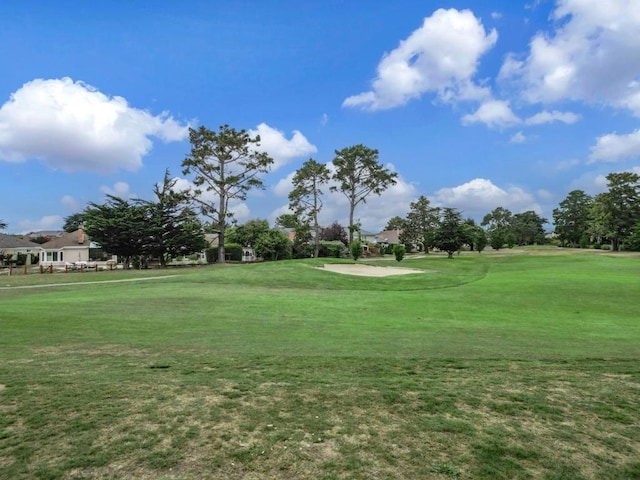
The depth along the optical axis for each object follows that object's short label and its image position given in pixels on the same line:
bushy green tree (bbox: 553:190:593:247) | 97.69
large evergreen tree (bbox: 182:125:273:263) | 50.28
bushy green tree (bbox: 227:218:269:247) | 66.81
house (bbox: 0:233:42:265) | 57.90
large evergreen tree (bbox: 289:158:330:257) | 61.78
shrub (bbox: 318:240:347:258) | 72.00
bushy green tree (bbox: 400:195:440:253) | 99.94
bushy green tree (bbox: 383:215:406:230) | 105.72
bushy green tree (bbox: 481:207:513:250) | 126.31
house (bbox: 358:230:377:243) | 130.27
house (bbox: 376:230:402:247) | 118.75
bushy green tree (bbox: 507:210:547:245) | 120.56
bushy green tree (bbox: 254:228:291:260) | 61.34
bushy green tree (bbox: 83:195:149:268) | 45.34
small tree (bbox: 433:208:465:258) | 59.66
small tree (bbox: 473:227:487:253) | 72.99
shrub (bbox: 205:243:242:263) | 66.12
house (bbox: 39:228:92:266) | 58.84
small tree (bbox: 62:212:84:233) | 97.94
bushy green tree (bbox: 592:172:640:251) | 70.00
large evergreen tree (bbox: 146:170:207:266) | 47.62
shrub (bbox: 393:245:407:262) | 48.69
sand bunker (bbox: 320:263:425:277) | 34.91
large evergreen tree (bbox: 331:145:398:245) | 60.81
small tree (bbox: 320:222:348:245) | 89.31
